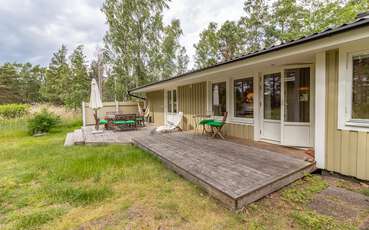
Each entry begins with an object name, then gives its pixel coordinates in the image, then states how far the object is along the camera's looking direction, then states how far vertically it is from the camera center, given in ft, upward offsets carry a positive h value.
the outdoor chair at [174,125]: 23.39 -2.10
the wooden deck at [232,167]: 7.31 -3.16
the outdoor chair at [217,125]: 16.94 -1.48
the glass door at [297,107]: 12.20 +0.08
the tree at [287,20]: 41.73 +21.86
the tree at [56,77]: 49.57 +11.58
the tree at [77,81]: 45.01 +8.77
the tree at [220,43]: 51.06 +21.04
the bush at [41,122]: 26.70 -1.58
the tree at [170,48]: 49.88 +18.00
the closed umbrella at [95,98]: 23.34 +1.79
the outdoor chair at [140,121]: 28.17 -1.61
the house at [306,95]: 8.48 +0.95
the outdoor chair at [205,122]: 17.72 -1.23
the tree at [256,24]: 46.60 +23.18
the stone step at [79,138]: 18.81 -3.09
